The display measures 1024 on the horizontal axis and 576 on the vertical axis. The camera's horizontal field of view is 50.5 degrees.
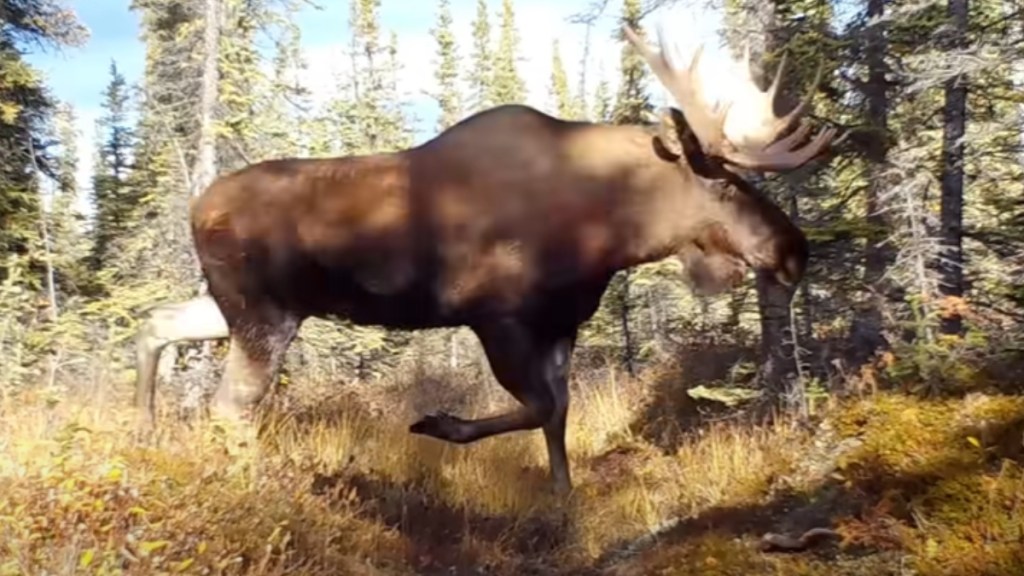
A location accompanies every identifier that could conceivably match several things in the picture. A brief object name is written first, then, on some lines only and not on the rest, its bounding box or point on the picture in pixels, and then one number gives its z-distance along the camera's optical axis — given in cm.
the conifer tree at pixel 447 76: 5156
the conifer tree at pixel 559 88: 5336
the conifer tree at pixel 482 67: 5366
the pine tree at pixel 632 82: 1075
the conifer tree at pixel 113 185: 2916
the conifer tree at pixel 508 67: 4922
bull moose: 602
